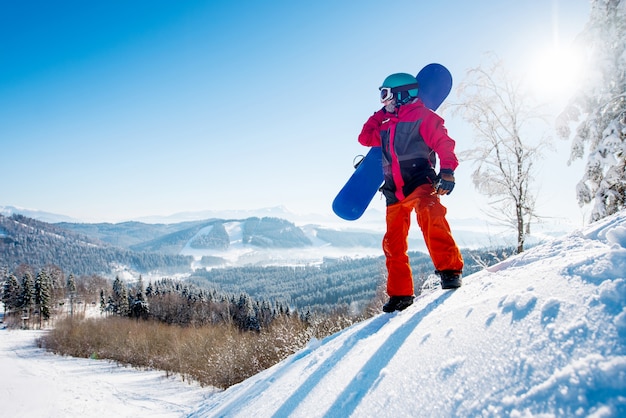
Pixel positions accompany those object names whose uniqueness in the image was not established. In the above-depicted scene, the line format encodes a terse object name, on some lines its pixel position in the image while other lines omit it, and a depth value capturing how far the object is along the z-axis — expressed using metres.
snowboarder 2.80
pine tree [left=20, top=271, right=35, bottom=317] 53.25
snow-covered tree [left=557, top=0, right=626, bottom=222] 5.58
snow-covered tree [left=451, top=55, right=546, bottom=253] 8.05
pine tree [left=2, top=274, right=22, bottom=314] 53.69
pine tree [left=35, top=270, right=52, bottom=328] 54.53
